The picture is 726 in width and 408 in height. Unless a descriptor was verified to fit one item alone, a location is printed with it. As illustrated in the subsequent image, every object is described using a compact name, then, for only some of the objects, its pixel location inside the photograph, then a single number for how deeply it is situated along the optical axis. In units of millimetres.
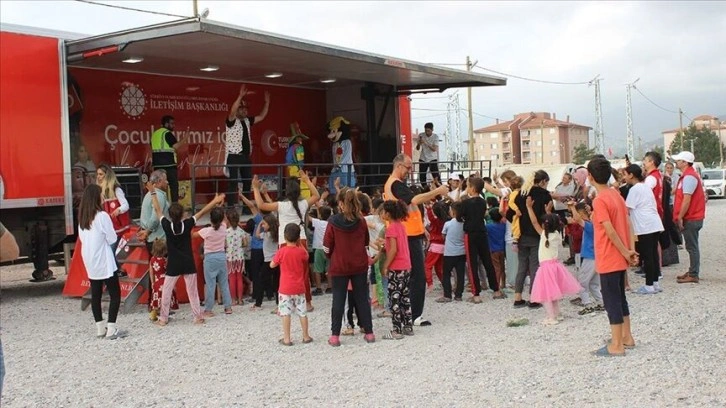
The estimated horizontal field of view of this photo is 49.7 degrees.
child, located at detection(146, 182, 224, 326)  8789
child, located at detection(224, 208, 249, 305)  10109
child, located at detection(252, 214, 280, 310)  9664
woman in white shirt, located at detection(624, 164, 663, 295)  9641
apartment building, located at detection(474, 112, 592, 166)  121688
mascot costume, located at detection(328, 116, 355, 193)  14375
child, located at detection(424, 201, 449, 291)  10633
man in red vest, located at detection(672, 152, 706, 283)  10547
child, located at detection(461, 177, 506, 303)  9703
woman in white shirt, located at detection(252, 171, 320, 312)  9414
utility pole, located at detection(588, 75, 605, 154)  71375
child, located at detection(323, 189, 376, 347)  7492
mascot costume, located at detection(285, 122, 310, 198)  13992
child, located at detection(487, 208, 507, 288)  10570
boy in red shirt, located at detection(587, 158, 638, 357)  6457
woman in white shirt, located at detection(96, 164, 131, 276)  9648
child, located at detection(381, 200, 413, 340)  7785
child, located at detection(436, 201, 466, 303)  9797
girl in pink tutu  8211
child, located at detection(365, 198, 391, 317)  8398
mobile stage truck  9898
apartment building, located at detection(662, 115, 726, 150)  126806
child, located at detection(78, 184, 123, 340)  8070
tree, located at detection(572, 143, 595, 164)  96438
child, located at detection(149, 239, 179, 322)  9203
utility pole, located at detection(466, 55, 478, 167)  40331
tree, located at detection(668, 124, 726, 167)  92250
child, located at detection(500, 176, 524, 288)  9453
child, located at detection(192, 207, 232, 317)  9352
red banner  12172
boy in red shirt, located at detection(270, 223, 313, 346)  7629
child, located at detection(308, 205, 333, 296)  10133
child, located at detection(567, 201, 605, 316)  8875
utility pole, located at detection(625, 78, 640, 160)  73438
